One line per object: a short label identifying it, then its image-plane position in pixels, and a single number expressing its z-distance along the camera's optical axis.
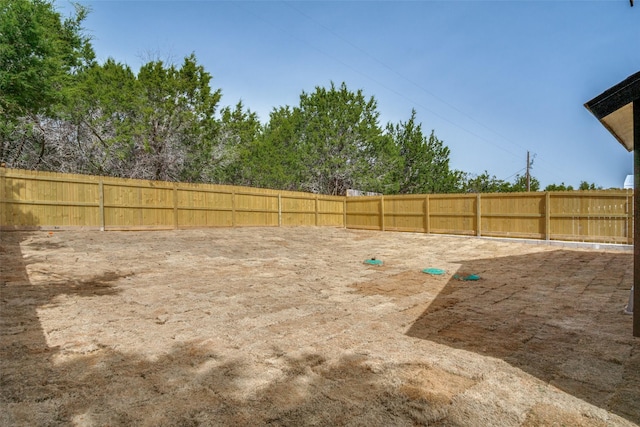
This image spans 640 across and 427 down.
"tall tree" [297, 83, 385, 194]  24.56
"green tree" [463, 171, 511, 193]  36.25
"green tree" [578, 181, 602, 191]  40.33
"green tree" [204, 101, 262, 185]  19.47
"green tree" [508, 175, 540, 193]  36.56
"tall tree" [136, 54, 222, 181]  16.48
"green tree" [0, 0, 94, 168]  9.95
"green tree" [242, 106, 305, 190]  25.34
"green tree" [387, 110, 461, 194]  28.52
